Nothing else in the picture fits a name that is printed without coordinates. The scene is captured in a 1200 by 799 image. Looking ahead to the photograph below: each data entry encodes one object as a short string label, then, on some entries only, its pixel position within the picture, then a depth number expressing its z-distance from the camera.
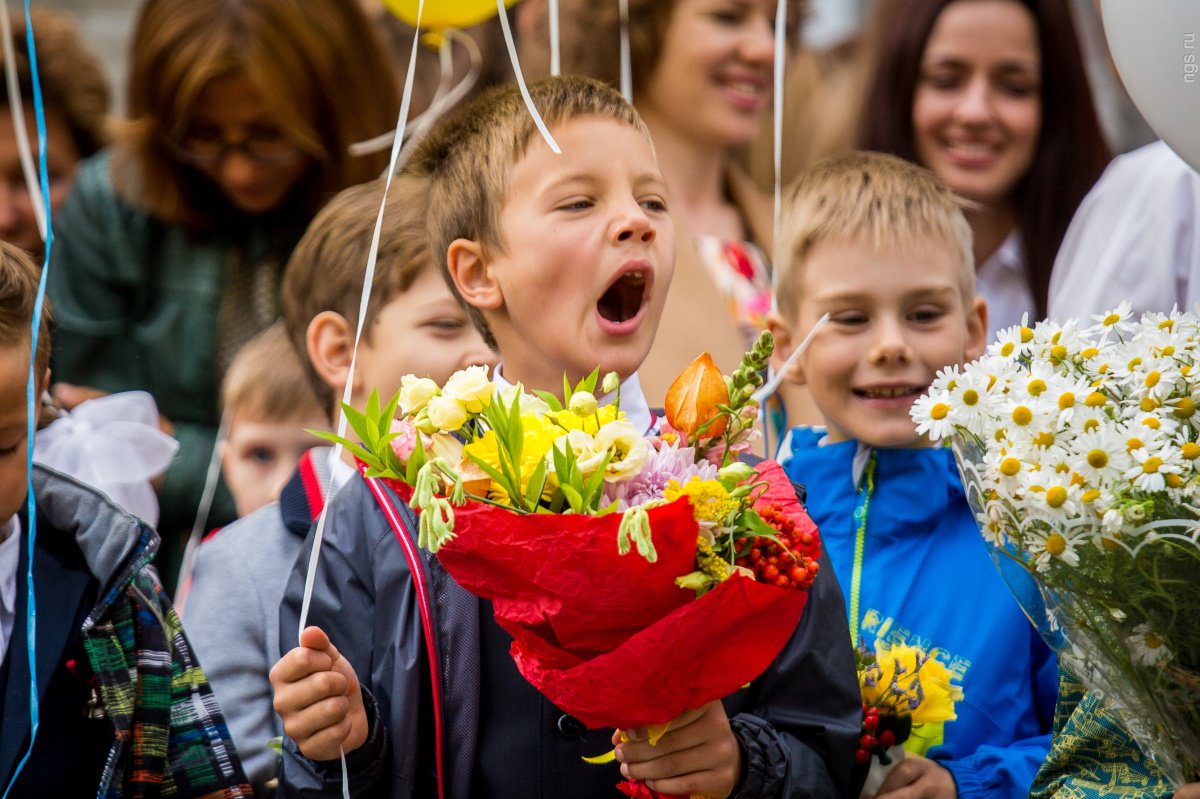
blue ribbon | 4.36
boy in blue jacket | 4.96
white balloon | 4.32
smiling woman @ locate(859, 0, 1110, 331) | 7.13
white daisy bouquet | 3.55
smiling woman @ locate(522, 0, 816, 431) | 7.37
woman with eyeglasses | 7.26
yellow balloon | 6.96
